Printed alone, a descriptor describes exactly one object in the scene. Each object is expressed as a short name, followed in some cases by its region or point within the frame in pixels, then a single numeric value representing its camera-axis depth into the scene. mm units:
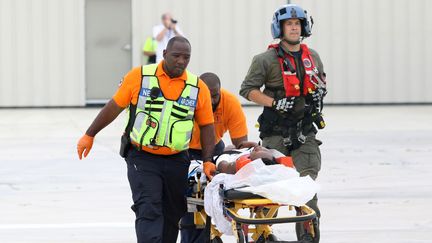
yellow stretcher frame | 14000
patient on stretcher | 14836
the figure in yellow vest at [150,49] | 44281
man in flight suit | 17672
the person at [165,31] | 41781
